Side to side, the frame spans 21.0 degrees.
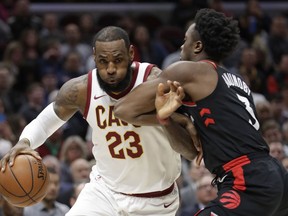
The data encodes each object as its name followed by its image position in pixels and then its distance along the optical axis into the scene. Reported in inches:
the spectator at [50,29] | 523.6
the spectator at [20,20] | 524.7
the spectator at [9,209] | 321.1
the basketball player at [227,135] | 205.9
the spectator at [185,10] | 573.6
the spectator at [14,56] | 489.4
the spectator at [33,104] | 453.7
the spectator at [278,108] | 487.2
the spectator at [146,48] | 529.7
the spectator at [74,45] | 520.7
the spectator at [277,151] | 393.9
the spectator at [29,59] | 493.7
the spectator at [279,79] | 527.5
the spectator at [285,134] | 443.7
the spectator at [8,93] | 462.0
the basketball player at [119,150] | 239.1
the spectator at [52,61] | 500.4
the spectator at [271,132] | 425.1
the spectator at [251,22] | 573.6
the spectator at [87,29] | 542.6
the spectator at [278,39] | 558.9
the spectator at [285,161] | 370.0
